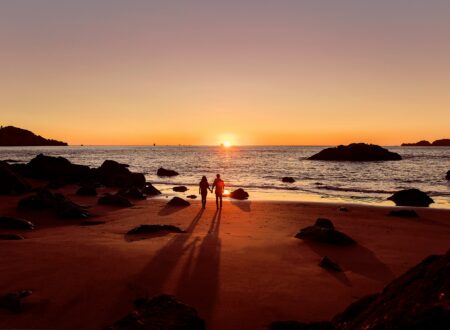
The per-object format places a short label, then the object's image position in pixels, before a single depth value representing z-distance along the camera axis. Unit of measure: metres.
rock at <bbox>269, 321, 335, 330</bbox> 5.43
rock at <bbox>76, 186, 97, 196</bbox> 28.66
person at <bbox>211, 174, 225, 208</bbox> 22.64
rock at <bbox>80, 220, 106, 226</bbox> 16.66
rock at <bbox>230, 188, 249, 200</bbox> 28.88
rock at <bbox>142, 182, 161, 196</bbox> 31.29
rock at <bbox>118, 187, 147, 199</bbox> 27.22
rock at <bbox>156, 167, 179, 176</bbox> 58.09
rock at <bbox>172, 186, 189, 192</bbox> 35.00
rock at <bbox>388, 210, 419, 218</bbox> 19.70
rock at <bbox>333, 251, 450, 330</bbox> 3.47
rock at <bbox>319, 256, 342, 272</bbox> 9.68
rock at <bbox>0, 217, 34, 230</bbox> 14.91
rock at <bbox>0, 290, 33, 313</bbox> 6.75
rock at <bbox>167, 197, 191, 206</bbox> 23.63
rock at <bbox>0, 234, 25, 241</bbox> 12.38
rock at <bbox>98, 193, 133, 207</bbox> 23.06
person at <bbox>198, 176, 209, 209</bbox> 22.50
